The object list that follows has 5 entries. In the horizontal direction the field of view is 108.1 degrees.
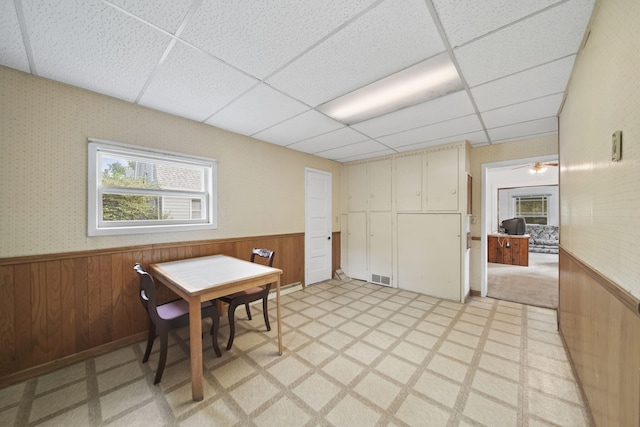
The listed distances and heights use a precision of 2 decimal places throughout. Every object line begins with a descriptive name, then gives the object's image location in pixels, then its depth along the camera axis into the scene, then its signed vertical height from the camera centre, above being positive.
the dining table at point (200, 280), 1.69 -0.56
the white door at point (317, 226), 4.35 -0.26
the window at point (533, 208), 8.90 +0.20
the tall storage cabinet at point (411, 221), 3.63 -0.13
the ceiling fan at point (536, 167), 5.29 +1.08
